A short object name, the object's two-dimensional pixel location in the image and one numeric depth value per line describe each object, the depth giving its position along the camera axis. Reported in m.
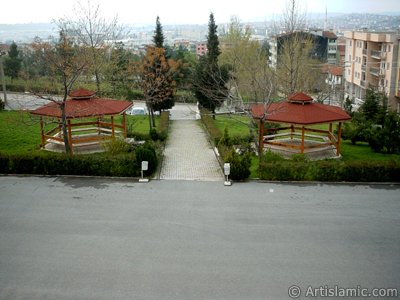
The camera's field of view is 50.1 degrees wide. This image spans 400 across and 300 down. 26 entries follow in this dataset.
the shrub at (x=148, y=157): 16.27
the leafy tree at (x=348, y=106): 31.11
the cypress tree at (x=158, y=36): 34.22
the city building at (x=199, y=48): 136.73
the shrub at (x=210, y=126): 21.56
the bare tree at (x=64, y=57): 17.27
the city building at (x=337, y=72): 59.51
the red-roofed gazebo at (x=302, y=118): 17.95
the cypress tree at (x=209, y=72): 30.12
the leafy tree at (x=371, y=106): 26.52
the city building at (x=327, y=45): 78.53
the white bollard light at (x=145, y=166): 15.77
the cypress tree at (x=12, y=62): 50.40
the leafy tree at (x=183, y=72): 41.50
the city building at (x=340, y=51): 80.79
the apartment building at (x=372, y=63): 47.38
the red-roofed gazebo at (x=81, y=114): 18.53
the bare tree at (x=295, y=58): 27.25
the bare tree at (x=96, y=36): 27.73
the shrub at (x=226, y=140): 19.41
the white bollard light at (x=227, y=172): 15.46
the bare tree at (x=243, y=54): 21.30
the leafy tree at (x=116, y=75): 28.80
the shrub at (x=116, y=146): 18.30
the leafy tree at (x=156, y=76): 27.03
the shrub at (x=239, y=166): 15.86
